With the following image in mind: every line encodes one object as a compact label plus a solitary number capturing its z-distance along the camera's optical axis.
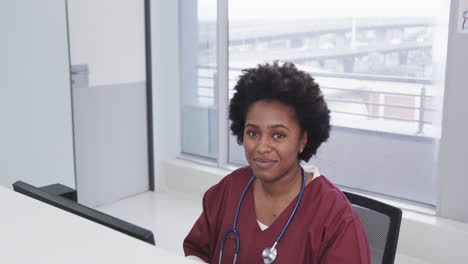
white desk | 0.67
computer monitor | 0.73
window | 2.88
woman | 1.34
